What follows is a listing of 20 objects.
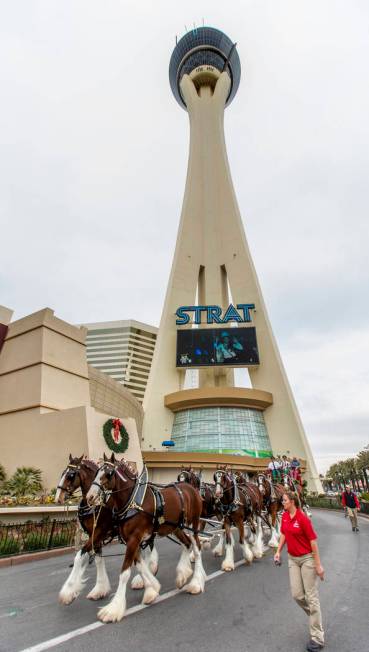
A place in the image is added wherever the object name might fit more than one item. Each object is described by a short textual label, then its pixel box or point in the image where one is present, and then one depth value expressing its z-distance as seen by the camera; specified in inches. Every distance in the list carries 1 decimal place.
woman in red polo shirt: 158.1
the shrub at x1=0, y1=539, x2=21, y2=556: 348.5
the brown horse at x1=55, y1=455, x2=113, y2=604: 213.9
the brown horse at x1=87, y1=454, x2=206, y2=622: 207.2
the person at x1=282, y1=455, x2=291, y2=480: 581.6
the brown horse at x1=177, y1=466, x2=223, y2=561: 363.9
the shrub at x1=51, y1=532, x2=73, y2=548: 402.9
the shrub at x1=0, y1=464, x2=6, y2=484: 666.8
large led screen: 1764.3
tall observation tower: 1600.6
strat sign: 1888.5
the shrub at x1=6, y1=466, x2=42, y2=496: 601.0
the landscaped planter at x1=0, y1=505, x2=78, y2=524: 455.5
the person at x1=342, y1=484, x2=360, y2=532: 544.5
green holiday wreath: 698.8
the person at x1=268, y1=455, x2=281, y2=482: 588.7
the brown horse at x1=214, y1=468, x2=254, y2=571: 320.2
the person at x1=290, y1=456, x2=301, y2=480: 690.5
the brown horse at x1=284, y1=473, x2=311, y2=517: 555.1
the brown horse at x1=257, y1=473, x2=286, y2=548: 437.7
